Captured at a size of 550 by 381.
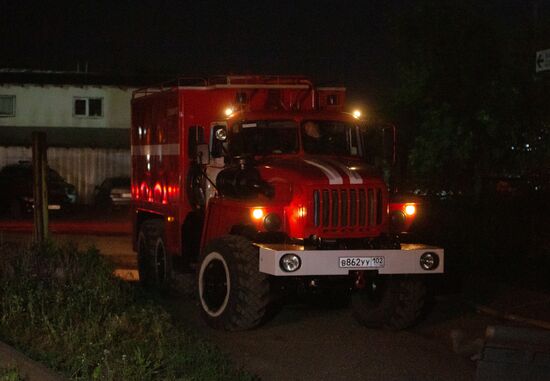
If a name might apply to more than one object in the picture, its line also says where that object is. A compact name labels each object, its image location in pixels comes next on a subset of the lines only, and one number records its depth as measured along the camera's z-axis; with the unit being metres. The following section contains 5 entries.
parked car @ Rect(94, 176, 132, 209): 36.50
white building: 45.78
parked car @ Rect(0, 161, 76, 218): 32.94
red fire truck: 10.94
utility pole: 16.28
